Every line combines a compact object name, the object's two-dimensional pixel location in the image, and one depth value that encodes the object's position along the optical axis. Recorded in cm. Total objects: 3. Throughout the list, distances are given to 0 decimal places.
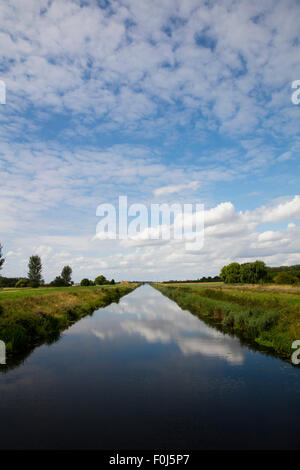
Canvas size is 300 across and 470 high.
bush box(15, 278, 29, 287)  8806
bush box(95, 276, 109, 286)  13448
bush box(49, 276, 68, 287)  8863
